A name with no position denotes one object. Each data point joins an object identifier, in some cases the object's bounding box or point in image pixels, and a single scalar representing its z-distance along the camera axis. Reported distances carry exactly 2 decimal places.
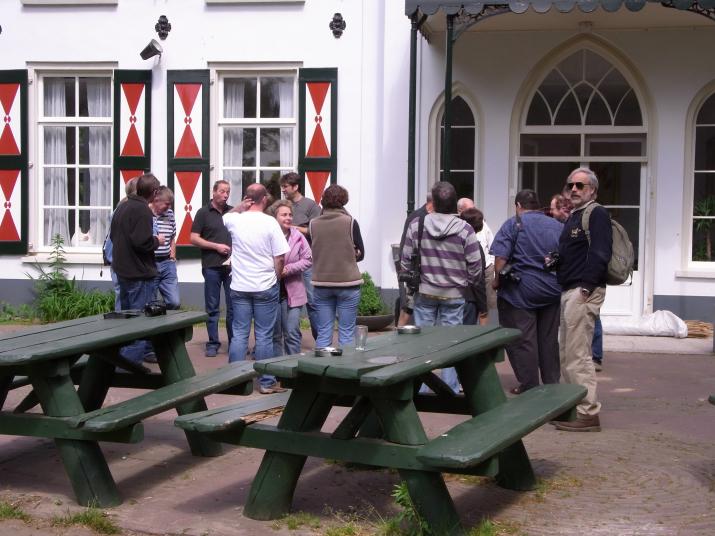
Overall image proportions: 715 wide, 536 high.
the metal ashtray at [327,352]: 4.79
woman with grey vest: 8.00
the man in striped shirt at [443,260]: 7.27
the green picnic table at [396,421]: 4.44
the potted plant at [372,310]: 11.49
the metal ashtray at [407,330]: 5.64
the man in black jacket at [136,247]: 8.36
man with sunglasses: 6.52
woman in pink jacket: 8.20
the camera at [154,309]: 6.22
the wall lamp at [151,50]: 12.52
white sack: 11.23
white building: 12.02
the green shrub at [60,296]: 12.56
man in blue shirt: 7.37
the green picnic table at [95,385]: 5.04
